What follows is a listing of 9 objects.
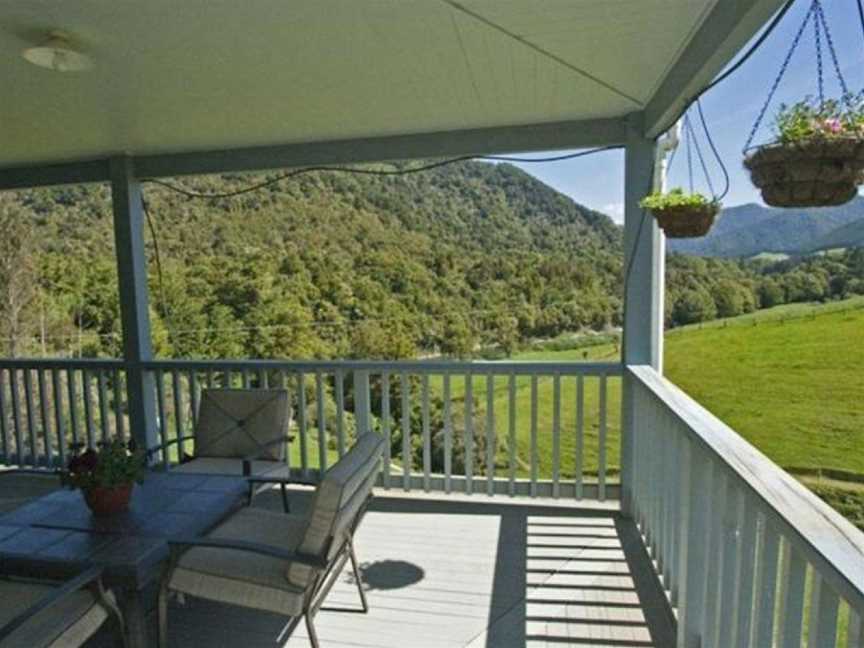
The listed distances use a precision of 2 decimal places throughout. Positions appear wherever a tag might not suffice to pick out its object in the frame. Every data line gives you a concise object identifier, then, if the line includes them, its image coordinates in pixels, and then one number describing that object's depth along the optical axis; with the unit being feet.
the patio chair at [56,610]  5.66
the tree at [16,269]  25.95
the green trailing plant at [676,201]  8.05
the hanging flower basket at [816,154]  5.04
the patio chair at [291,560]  6.55
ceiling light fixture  7.49
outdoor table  6.70
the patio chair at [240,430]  11.78
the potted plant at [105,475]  7.61
